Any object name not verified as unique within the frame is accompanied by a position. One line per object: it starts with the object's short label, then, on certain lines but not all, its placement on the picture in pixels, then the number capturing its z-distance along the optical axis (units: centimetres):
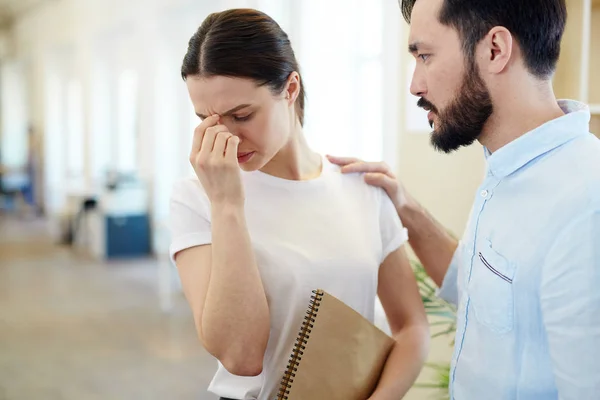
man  92
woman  127
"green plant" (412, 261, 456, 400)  200
